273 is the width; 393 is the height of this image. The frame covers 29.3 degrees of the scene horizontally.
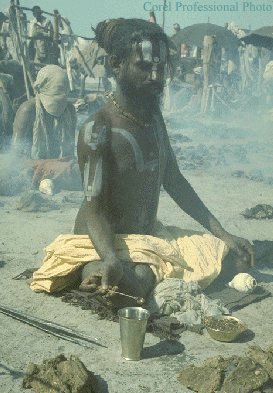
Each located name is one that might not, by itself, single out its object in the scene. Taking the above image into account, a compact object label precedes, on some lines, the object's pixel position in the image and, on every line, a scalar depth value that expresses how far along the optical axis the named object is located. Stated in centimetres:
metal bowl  382
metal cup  345
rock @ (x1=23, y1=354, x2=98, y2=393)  301
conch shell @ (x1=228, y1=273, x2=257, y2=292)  470
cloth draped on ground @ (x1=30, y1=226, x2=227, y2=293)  439
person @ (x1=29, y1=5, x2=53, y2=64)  1634
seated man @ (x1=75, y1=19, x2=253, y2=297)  426
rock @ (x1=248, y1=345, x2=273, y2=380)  316
